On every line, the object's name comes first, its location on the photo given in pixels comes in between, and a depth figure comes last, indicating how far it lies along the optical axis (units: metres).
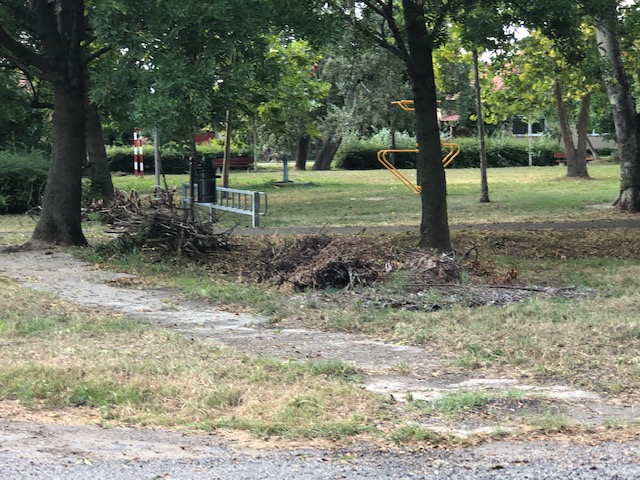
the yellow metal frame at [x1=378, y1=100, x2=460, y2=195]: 28.73
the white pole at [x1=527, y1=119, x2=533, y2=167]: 53.47
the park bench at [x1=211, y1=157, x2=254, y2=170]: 50.92
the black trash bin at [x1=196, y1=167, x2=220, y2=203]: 19.52
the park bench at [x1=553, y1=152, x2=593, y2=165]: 55.12
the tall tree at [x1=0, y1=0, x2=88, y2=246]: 15.21
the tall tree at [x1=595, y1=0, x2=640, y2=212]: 19.47
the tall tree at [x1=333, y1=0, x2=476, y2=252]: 13.63
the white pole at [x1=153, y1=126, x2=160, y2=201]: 22.87
